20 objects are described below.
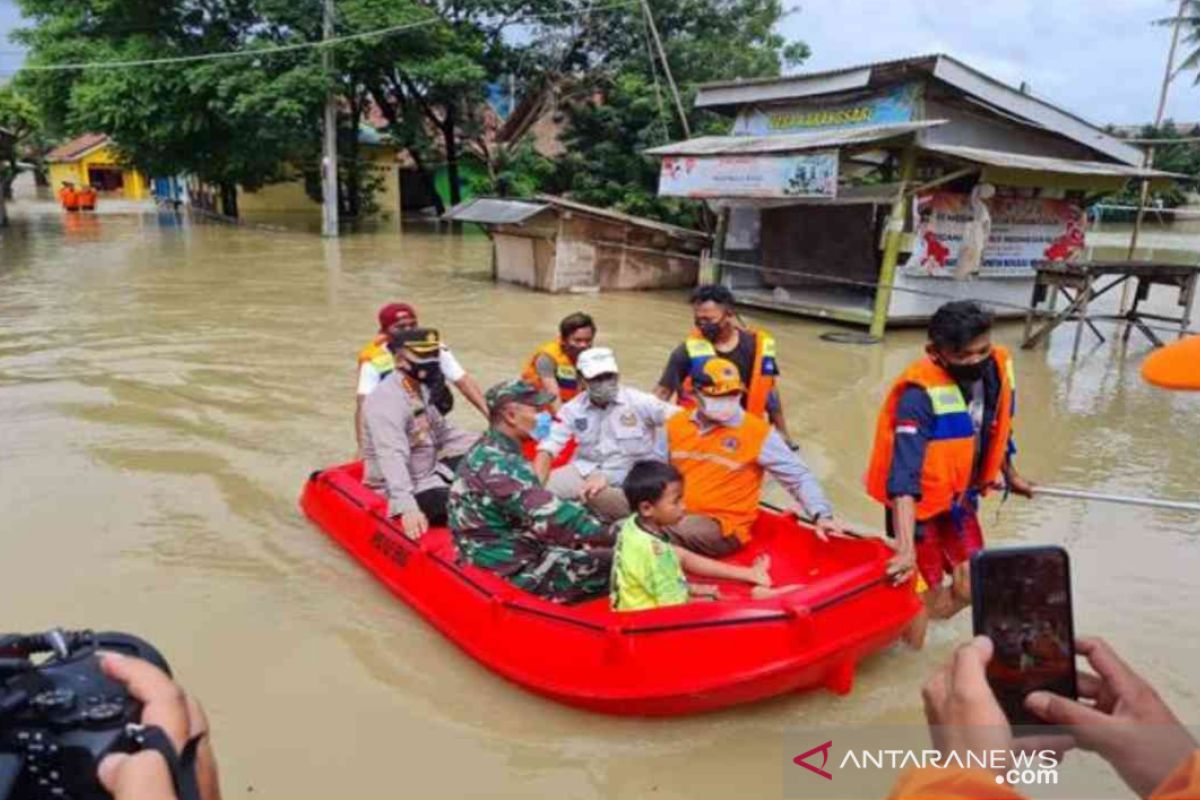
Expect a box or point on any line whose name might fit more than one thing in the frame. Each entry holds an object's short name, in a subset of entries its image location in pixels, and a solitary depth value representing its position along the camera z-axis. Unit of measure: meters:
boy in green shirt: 3.59
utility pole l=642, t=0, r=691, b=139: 18.34
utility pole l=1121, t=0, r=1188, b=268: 21.06
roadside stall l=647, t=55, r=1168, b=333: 11.27
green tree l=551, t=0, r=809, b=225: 21.89
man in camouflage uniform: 3.72
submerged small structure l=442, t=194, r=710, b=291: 15.16
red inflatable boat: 3.36
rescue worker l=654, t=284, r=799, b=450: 5.57
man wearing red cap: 5.44
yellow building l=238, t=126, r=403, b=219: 33.16
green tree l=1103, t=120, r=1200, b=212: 34.66
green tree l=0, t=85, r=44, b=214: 37.18
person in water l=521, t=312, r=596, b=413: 5.86
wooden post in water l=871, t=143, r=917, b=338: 11.06
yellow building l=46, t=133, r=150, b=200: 49.06
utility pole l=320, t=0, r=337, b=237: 21.89
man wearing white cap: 4.69
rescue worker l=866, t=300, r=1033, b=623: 3.43
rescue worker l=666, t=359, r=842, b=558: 4.18
